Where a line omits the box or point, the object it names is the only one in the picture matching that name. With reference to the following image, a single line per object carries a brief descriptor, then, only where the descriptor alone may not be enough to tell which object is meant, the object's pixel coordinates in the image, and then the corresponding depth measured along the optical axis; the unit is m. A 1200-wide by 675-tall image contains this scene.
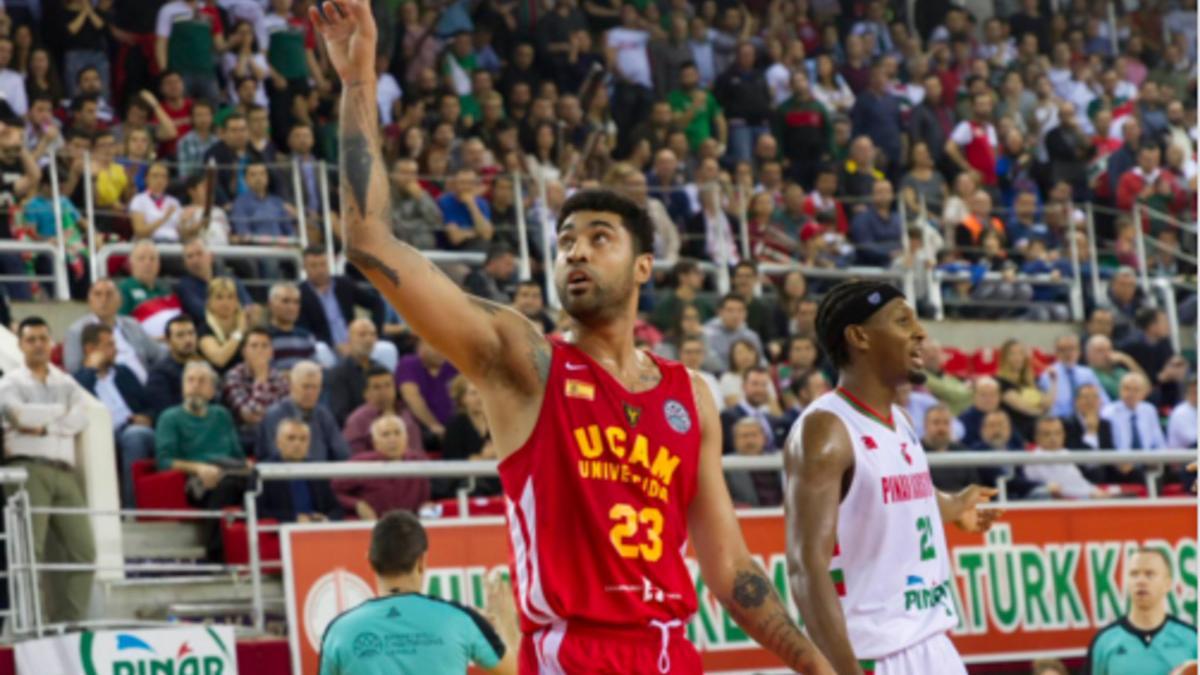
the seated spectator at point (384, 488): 12.47
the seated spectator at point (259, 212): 16.20
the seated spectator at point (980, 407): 16.31
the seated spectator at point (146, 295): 14.34
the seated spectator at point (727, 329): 16.58
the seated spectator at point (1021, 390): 16.95
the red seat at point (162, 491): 12.12
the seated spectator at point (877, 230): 20.09
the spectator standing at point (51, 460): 11.61
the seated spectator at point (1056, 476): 14.95
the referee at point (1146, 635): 11.04
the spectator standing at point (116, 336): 13.39
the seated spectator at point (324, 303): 15.15
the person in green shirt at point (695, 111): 20.75
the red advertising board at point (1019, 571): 11.95
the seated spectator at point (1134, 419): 17.16
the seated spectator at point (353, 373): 13.85
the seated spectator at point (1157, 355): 18.78
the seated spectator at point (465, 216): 17.17
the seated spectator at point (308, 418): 12.81
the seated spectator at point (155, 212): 15.36
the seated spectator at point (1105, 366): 18.25
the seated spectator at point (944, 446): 14.48
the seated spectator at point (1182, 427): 17.30
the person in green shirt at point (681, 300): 16.70
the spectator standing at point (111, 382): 12.96
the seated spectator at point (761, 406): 15.19
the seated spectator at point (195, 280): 14.55
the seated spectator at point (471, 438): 13.40
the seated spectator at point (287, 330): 14.28
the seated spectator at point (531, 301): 15.17
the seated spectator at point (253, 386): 13.20
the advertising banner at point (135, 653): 10.48
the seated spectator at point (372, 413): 13.40
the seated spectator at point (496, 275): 16.03
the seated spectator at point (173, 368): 13.18
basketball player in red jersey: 5.37
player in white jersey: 6.96
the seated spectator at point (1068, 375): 17.72
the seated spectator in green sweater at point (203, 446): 12.04
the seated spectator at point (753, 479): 13.95
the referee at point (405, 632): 7.96
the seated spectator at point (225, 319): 13.74
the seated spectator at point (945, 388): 17.31
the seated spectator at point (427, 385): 14.05
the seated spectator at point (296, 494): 12.37
